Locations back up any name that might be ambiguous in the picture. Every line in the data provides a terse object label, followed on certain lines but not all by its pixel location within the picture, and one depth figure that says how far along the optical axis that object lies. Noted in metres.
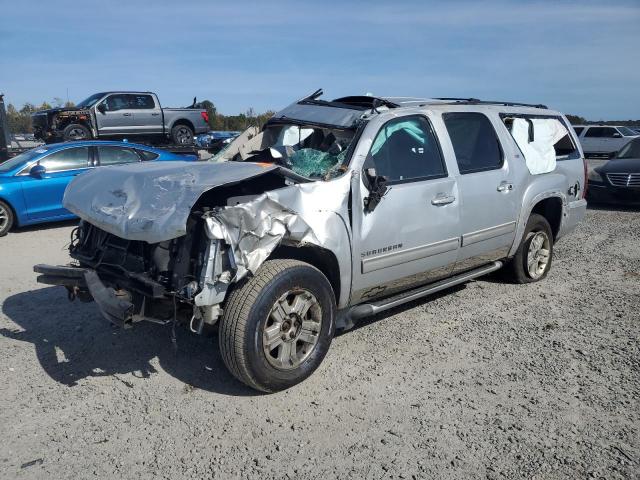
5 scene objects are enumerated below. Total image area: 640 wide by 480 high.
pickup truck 15.88
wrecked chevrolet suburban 3.51
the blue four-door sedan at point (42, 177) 8.81
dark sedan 11.39
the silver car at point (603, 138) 23.77
